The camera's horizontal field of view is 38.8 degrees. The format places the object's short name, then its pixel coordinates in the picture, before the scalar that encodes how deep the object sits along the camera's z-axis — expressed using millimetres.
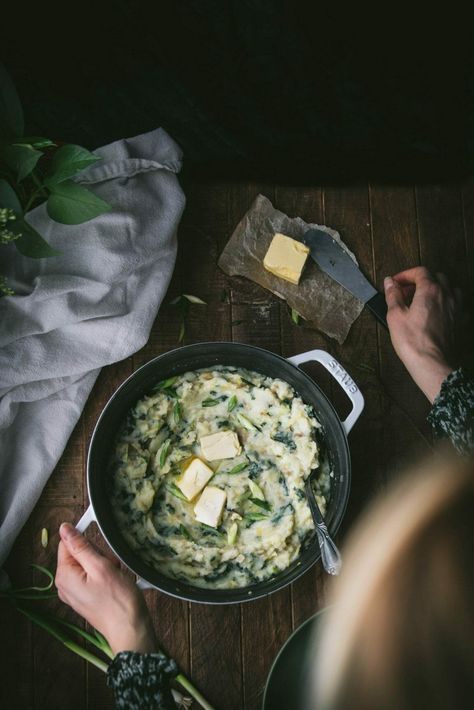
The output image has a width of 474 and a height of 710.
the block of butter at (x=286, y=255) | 1370
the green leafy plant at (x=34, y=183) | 1095
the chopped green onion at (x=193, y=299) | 1405
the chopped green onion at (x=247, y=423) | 1308
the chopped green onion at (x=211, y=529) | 1272
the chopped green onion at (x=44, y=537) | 1330
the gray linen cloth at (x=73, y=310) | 1284
